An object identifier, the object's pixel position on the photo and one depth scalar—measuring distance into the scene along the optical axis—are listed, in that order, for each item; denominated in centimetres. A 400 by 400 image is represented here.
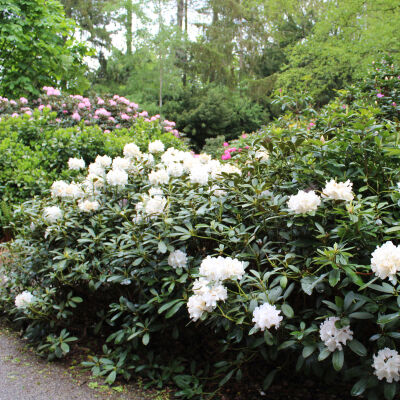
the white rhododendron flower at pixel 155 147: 276
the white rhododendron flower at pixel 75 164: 299
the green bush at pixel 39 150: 434
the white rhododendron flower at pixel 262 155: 218
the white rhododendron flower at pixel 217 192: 205
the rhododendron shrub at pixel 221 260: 140
